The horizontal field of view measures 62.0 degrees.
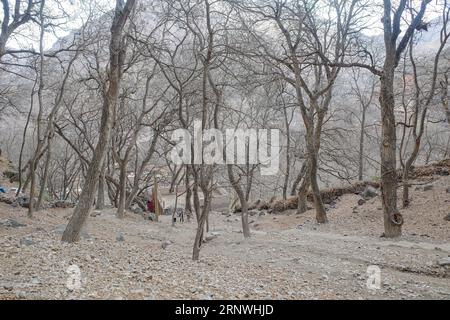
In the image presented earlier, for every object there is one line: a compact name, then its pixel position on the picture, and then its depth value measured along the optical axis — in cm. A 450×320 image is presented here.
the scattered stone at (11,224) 875
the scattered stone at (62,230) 788
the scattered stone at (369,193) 1565
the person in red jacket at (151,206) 2311
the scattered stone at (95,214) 1424
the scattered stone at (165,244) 854
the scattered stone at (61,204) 1658
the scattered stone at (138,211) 1944
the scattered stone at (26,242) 642
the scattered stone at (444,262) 655
